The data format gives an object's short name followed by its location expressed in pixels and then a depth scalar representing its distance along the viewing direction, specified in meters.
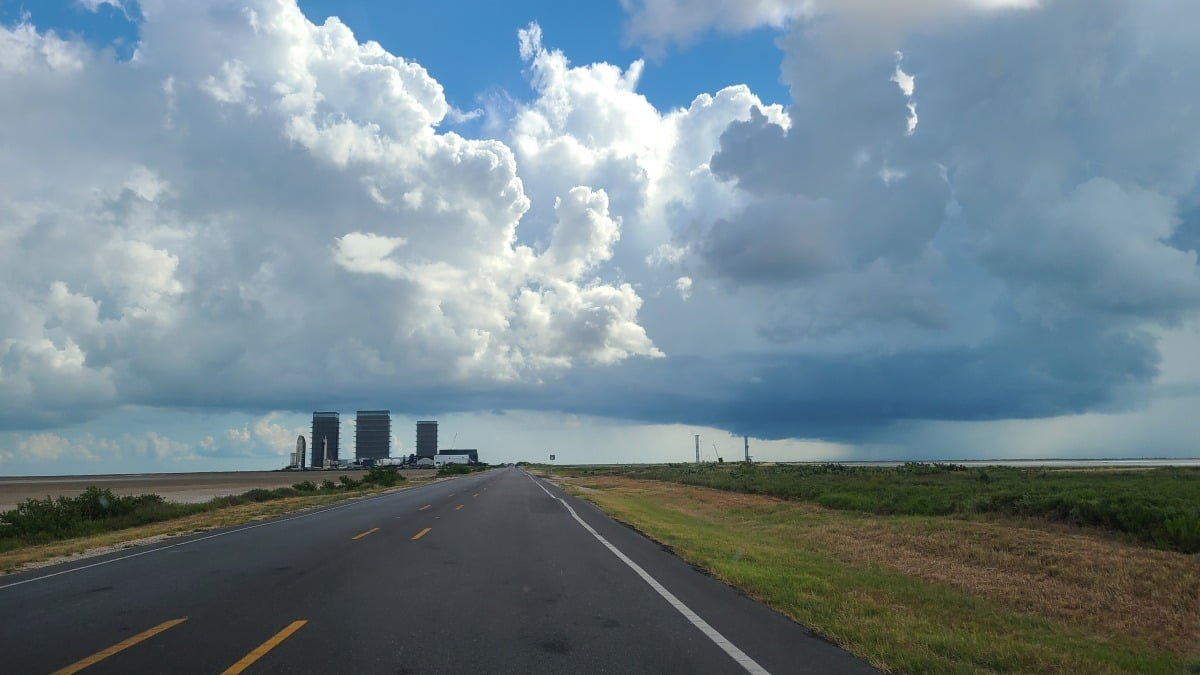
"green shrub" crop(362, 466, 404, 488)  78.01
